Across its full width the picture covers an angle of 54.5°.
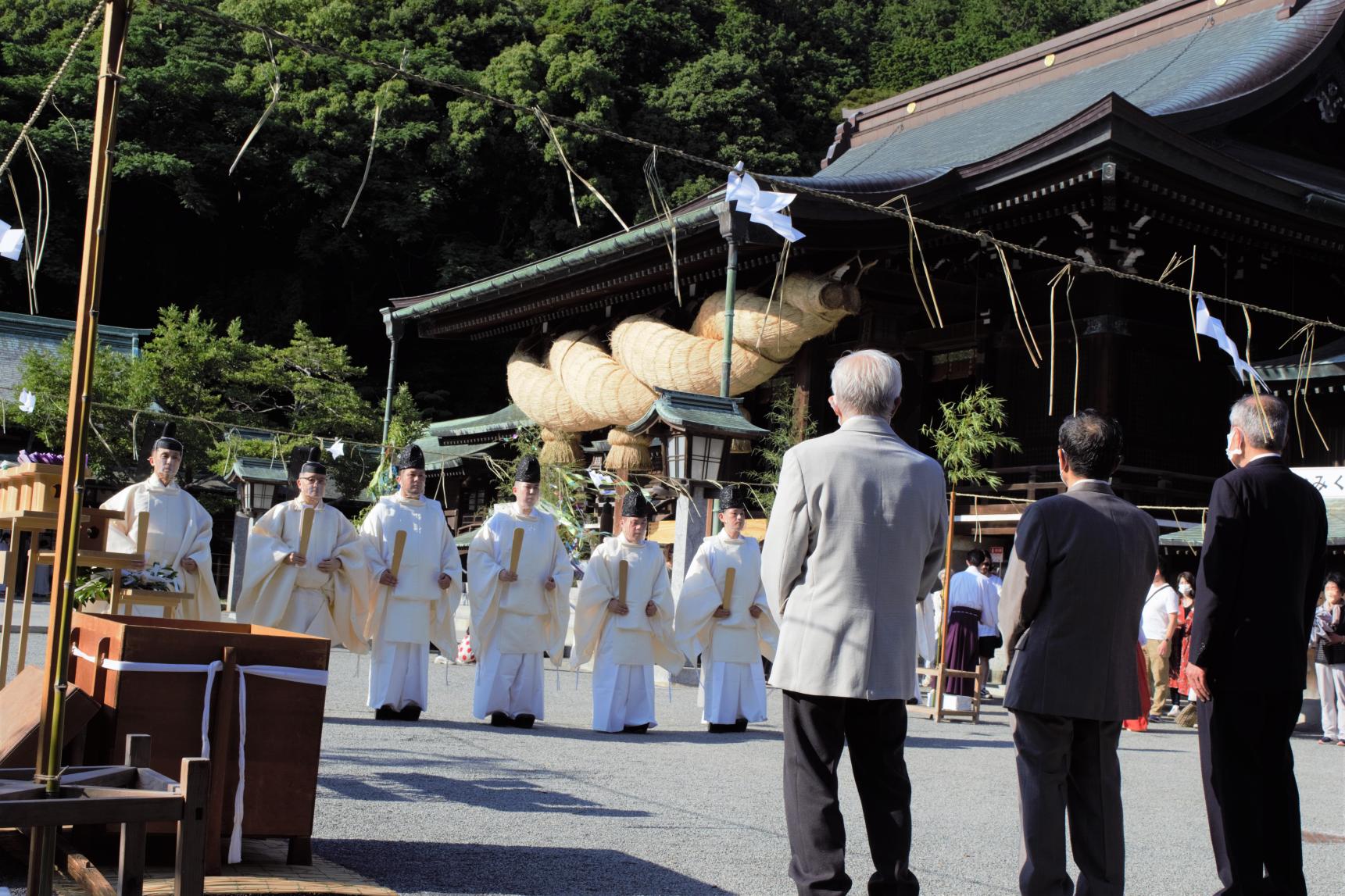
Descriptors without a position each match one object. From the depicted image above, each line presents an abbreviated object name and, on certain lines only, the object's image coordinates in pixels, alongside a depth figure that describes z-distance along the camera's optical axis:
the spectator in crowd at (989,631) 11.16
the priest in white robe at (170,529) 7.29
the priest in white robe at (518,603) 8.06
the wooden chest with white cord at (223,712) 3.39
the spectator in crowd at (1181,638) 11.45
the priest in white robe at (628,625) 8.17
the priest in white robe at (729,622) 8.67
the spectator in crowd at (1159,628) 11.27
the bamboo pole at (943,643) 10.00
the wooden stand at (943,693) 10.02
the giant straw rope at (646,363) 13.36
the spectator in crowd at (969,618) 11.02
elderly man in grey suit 3.18
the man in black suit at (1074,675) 3.31
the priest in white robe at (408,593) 7.99
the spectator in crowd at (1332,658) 9.76
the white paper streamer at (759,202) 6.94
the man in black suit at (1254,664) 3.51
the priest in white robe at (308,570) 7.84
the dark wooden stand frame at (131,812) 2.33
